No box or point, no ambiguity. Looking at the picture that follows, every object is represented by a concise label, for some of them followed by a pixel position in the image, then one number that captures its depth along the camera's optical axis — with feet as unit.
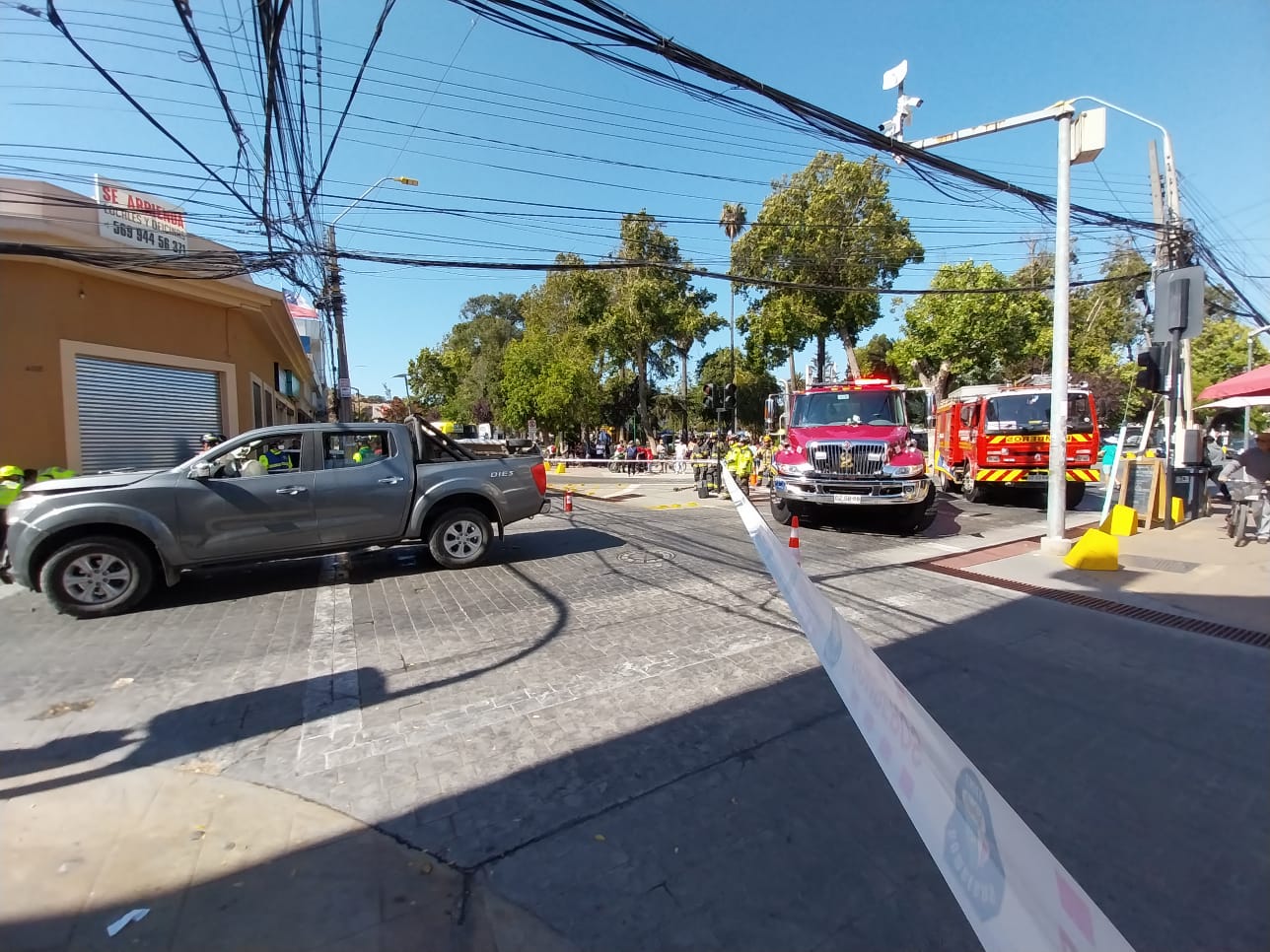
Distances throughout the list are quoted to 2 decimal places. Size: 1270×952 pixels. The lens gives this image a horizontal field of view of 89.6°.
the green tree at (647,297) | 96.02
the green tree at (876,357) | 146.30
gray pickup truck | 18.40
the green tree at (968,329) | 87.56
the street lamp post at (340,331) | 54.91
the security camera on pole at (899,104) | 30.86
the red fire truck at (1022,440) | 42.42
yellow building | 32.06
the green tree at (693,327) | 99.14
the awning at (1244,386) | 35.17
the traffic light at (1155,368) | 29.07
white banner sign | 34.40
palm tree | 111.34
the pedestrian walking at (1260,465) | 29.81
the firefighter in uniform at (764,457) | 59.72
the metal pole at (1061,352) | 28.02
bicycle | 29.76
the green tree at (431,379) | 177.68
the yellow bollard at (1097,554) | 25.21
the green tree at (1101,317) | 107.96
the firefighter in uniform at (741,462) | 48.93
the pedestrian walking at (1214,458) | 47.61
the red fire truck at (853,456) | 31.76
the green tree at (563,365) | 104.88
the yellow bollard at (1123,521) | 33.45
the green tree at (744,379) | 140.67
